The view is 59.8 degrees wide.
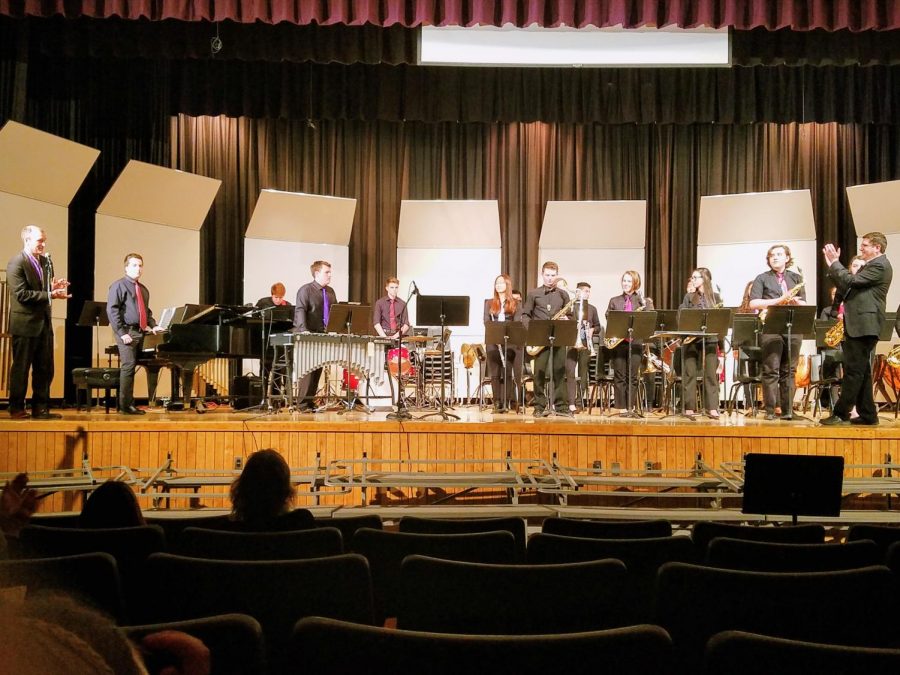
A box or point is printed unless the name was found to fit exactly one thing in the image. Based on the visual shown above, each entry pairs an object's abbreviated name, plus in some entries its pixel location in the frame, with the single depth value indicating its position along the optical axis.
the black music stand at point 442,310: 8.43
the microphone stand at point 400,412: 7.99
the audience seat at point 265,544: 2.81
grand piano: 8.55
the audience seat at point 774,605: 2.12
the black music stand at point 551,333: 8.50
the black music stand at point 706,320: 8.26
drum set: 10.94
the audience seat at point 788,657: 1.37
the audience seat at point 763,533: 3.30
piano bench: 9.34
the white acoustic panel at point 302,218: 13.05
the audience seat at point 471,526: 3.37
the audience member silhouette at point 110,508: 3.27
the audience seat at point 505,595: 2.19
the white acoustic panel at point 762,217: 12.84
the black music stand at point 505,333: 8.55
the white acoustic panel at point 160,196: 11.84
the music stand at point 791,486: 3.91
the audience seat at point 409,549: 2.87
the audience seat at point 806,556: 2.76
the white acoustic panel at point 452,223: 13.50
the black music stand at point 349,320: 8.41
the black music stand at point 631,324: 8.51
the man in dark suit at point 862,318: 7.16
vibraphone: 8.50
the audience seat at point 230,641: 1.54
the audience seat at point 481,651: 1.39
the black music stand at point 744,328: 8.23
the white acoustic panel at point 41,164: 10.12
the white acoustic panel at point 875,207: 12.28
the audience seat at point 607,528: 3.40
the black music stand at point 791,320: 7.78
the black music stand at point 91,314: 10.16
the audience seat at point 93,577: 2.16
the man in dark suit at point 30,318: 7.71
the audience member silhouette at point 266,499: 3.32
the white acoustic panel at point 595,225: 13.48
